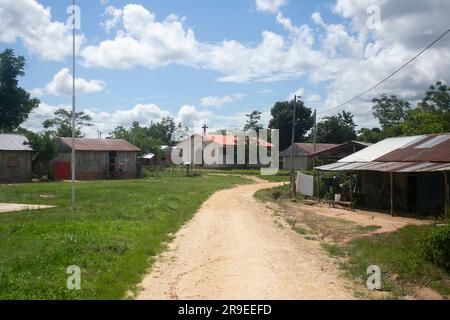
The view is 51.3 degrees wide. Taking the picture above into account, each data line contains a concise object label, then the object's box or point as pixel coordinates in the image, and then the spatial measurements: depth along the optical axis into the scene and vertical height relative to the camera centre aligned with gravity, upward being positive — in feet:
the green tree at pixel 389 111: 254.68 +30.04
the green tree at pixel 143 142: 208.13 +10.16
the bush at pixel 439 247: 34.01 -6.12
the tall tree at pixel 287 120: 265.13 +25.61
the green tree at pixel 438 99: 186.91 +26.98
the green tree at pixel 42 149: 135.74 +4.26
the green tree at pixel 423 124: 138.82 +13.23
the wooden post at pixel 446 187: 58.81 -2.76
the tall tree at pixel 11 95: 165.17 +24.79
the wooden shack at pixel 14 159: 128.06 +1.18
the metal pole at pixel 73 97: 64.34 +9.16
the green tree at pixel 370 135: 226.99 +15.15
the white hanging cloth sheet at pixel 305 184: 103.24 -4.50
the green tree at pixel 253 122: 295.89 +27.12
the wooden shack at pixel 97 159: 149.18 +1.46
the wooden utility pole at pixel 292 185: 105.25 -4.63
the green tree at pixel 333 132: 272.92 +19.17
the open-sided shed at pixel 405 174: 70.84 -1.48
